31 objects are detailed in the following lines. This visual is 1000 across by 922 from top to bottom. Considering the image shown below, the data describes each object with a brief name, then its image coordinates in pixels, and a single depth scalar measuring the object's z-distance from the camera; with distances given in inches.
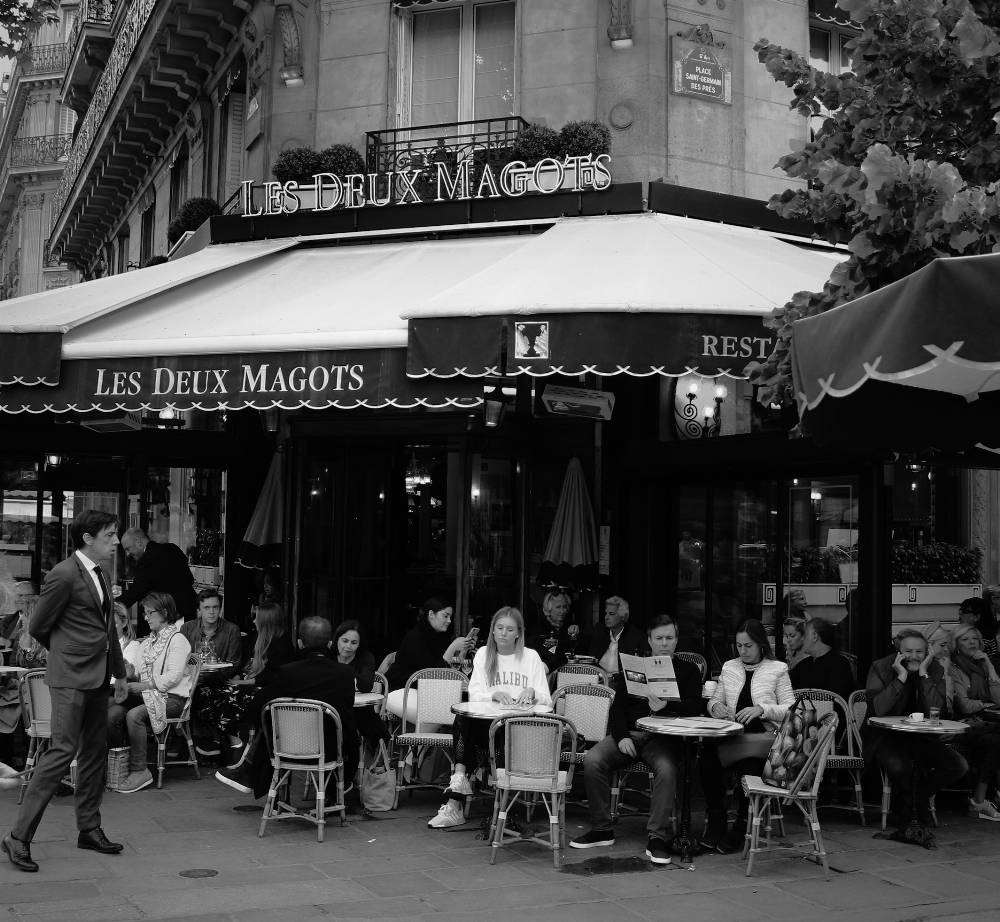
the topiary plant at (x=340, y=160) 479.5
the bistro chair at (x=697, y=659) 403.9
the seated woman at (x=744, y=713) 306.0
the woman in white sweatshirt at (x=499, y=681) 321.1
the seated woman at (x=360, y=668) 334.3
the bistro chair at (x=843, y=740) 335.6
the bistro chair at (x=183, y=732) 367.6
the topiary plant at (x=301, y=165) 482.9
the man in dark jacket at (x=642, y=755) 295.1
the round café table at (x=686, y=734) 289.3
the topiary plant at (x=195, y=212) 567.2
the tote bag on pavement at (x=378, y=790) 335.9
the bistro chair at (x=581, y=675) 361.4
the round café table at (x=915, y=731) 311.9
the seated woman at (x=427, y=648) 375.6
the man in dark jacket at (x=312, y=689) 317.4
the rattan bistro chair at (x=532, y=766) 289.0
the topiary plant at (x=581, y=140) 450.9
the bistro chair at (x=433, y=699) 350.3
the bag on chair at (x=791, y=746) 287.3
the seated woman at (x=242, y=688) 376.8
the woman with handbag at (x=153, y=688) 363.3
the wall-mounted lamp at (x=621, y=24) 461.4
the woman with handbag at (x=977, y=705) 348.2
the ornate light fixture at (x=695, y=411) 490.3
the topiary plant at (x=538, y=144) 452.8
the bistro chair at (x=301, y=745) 307.0
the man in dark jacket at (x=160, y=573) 469.1
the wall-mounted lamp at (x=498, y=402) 415.6
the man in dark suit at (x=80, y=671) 267.3
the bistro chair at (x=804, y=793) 285.3
